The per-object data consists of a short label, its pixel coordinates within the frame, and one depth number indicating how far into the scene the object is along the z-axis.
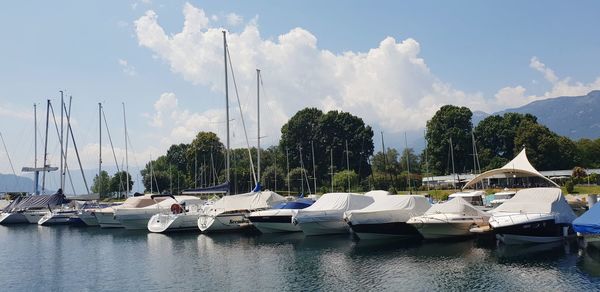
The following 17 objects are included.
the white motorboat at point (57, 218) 64.88
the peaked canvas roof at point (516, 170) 83.85
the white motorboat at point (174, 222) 49.50
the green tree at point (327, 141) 115.06
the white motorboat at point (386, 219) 37.91
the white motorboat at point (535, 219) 32.75
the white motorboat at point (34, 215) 69.38
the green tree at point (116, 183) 121.69
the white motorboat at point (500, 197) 57.03
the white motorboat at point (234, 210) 47.88
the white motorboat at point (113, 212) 58.77
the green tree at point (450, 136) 112.81
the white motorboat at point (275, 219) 44.50
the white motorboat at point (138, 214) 55.16
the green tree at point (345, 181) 98.38
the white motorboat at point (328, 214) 42.03
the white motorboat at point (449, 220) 36.00
